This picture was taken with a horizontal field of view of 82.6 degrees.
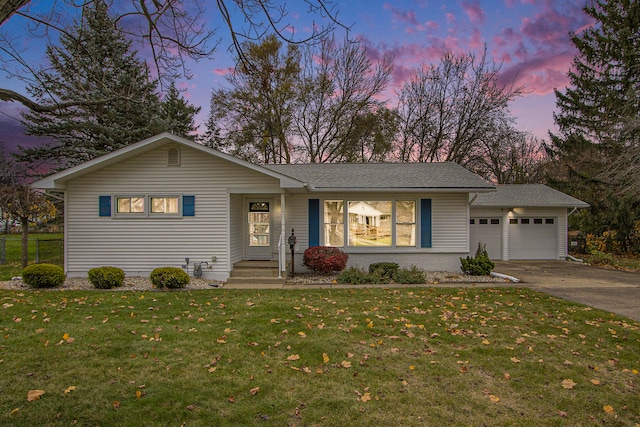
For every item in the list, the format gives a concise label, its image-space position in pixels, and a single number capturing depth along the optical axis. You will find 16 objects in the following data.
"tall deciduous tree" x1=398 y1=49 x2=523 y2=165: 23.55
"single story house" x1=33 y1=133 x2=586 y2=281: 10.69
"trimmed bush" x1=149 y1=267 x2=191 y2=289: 9.07
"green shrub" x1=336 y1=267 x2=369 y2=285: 10.27
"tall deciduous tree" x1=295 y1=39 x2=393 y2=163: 22.77
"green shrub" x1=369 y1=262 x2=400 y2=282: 10.71
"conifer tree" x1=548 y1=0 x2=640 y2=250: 17.84
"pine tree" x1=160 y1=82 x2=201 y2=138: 21.17
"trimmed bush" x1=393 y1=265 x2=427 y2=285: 10.26
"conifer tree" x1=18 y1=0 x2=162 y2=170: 18.23
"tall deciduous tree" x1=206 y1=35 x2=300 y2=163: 23.03
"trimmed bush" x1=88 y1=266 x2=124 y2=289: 9.19
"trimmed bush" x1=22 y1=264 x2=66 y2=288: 9.23
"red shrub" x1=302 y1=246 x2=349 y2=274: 10.98
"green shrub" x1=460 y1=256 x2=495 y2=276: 11.42
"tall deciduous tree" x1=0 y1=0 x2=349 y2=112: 4.62
